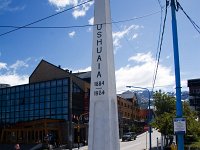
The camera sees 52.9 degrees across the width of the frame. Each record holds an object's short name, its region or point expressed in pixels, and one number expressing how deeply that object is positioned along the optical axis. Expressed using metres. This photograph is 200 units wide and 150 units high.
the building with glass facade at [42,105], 33.94
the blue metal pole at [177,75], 7.58
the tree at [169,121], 20.84
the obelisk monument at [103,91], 9.45
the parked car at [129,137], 37.12
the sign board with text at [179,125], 7.27
